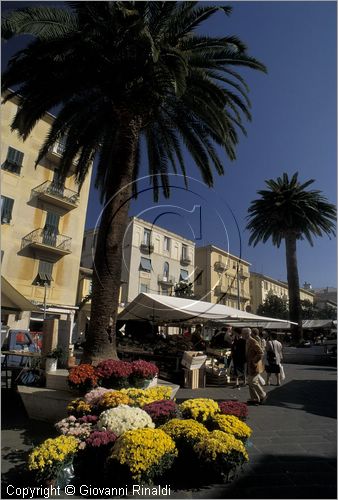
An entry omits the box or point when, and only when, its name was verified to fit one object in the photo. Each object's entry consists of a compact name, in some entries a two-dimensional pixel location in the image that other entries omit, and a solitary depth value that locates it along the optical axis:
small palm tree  32.03
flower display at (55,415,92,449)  4.62
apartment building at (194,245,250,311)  32.84
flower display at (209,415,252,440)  4.69
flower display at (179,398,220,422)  5.14
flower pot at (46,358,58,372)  8.00
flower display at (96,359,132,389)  6.64
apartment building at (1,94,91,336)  24.03
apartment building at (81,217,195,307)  24.94
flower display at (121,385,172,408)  5.77
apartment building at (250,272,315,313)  72.88
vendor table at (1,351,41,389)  9.22
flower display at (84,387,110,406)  5.74
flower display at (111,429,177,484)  3.79
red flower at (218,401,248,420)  5.40
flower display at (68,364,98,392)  6.47
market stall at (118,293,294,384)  11.30
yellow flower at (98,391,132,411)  5.33
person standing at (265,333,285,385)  11.34
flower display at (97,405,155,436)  4.56
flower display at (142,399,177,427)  5.18
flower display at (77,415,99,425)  5.10
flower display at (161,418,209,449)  4.40
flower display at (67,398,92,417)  5.49
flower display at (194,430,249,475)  4.06
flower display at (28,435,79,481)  3.85
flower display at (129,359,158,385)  6.88
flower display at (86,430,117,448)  4.27
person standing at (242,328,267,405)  8.38
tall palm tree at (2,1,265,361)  7.80
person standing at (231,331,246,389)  11.43
